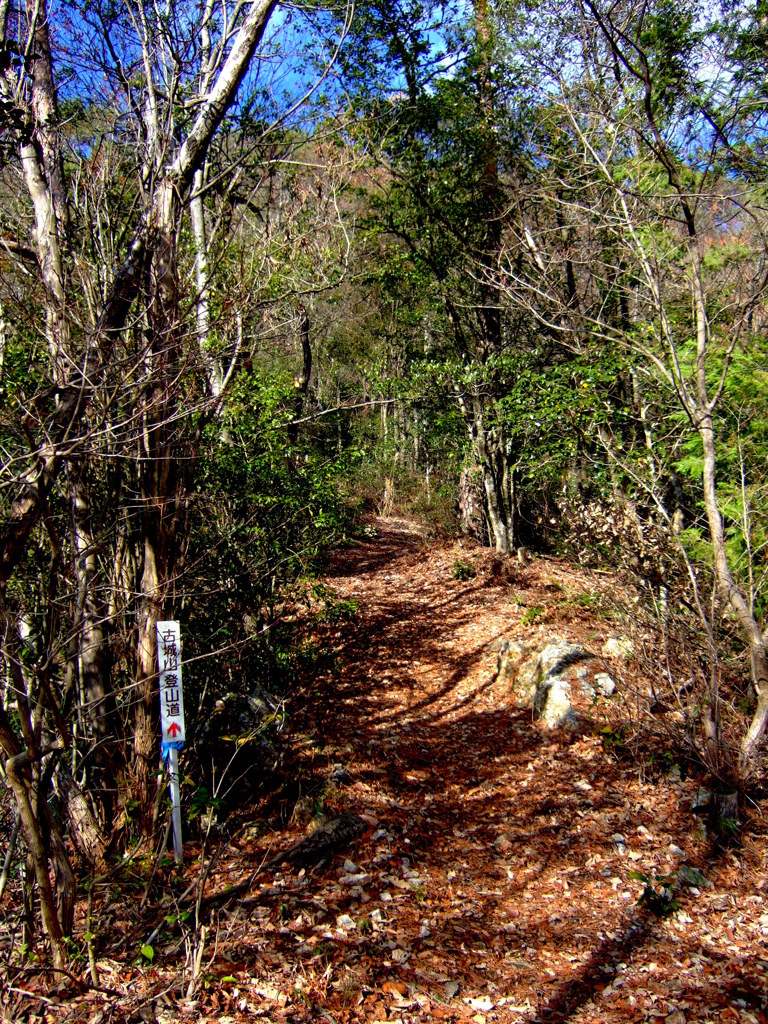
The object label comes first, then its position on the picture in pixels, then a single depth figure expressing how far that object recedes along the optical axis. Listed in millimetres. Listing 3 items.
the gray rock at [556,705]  6444
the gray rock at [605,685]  6518
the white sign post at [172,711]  3824
